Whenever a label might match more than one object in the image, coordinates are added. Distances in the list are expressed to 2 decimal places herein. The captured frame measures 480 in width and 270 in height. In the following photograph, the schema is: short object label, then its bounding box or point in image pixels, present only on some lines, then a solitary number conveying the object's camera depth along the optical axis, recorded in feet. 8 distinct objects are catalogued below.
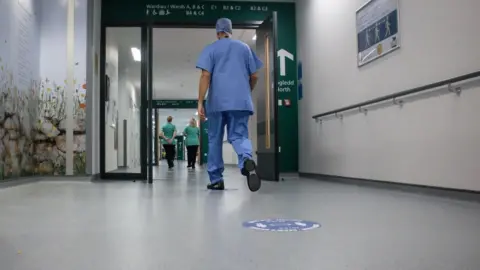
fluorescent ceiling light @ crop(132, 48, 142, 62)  31.01
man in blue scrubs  11.39
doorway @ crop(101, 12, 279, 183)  15.58
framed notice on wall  11.71
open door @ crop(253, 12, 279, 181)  15.60
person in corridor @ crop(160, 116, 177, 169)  33.55
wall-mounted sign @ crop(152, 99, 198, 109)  59.11
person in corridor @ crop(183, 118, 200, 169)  34.63
